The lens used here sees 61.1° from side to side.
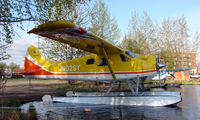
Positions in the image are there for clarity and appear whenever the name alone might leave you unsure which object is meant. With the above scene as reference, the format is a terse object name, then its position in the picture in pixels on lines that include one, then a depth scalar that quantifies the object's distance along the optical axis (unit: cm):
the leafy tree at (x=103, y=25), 2222
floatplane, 792
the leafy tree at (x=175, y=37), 3247
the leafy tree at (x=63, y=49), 1823
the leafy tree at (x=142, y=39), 2789
